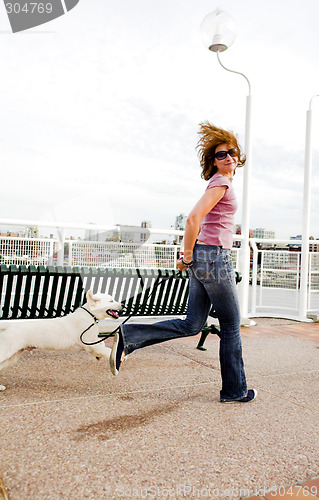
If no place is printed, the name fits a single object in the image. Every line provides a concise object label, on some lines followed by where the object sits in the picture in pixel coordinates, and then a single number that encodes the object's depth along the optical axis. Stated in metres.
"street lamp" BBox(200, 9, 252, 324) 6.09
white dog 3.11
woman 2.89
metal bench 3.72
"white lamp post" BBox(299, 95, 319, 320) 7.56
